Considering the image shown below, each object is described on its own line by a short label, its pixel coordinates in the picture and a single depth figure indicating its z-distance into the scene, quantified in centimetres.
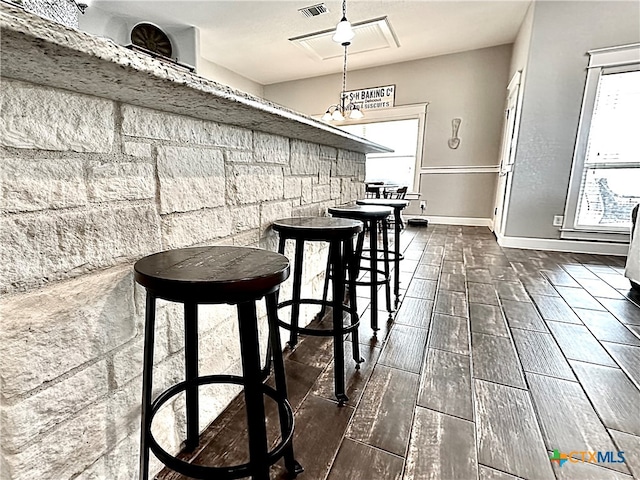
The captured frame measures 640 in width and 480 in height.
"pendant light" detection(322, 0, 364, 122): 306
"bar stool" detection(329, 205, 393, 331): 178
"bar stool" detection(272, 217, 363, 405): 122
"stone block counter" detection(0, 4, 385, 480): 58
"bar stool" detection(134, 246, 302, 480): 64
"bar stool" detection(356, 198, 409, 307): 228
